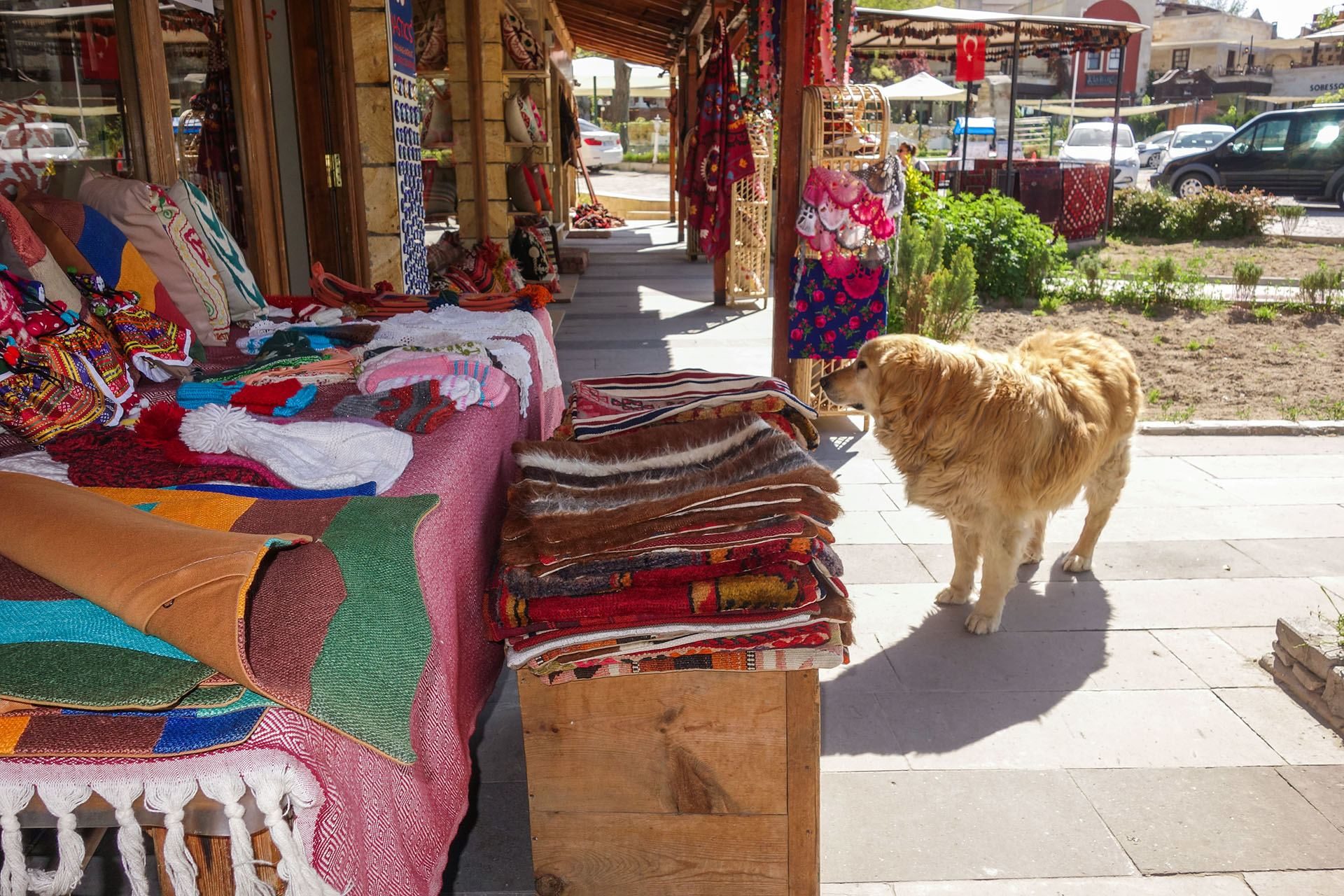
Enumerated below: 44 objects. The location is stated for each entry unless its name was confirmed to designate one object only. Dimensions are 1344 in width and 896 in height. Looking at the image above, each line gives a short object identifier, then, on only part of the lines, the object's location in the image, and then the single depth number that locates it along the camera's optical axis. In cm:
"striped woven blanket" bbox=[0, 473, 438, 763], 116
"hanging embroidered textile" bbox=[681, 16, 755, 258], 894
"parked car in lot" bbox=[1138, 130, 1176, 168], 2745
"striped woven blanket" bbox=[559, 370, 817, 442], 244
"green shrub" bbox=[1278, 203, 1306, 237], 1430
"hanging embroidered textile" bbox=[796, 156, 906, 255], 521
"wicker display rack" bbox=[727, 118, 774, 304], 998
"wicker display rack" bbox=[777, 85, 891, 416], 532
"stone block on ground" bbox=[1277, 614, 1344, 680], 303
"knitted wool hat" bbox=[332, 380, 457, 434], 219
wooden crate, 193
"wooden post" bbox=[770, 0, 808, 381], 526
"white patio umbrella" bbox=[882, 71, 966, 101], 2298
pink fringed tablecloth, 122
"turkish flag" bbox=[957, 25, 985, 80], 1357
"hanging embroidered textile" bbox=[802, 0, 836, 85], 549
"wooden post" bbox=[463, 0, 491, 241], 848
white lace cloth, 290
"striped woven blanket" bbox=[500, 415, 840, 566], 181
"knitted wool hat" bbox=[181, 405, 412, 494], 187
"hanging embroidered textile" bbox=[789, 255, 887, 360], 539
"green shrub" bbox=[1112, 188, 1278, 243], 1394
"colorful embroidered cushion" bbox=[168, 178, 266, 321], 335
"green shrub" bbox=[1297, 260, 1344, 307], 883
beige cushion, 299
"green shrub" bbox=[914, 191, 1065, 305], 927
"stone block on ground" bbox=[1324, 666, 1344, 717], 296
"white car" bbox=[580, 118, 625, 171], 3017
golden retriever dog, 327
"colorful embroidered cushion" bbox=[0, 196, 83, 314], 242
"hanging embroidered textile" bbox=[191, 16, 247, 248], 426
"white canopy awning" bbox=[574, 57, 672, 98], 2442
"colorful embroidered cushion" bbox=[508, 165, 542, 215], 979
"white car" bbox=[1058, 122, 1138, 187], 2077
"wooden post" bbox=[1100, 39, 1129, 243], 1416
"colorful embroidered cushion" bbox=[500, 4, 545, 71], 903
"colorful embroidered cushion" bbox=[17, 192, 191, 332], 268
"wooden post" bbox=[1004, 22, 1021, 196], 1350
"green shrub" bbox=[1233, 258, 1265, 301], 886
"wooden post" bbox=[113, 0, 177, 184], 352
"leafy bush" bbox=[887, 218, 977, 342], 664
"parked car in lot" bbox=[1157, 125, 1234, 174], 2512
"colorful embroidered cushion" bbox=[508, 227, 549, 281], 938
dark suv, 1816
